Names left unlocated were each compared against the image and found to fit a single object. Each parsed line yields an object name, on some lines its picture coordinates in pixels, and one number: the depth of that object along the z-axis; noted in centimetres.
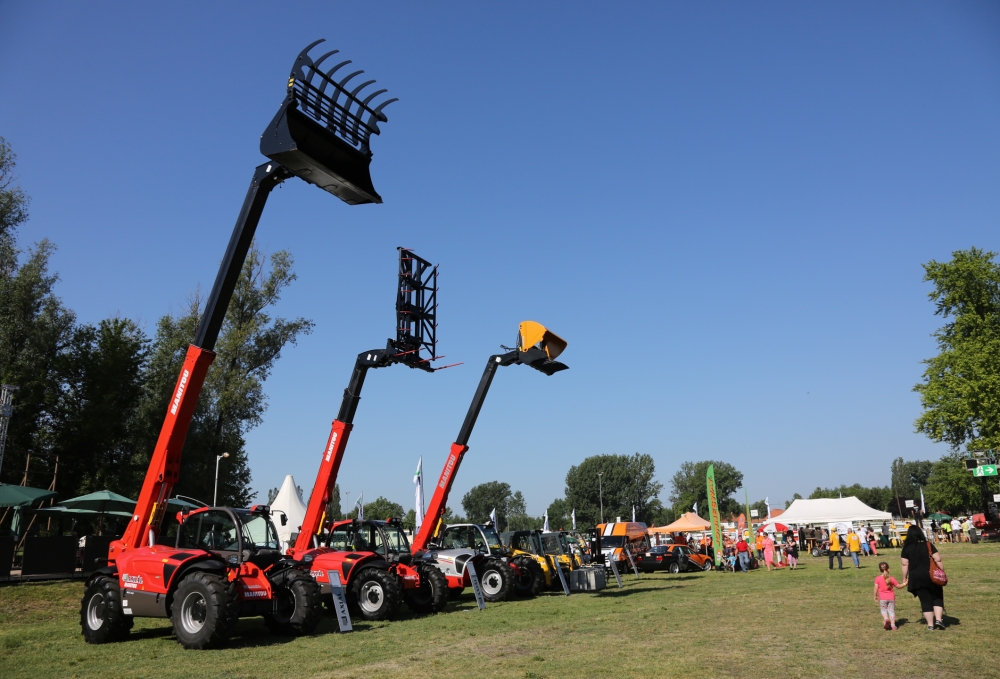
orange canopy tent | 5175
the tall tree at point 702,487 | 11906
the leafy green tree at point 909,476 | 13250
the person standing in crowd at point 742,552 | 2934
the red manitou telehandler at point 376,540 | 1410
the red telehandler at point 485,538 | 1766
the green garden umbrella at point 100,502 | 2466
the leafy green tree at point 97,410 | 3544
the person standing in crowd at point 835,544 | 2732
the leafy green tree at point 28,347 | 3375
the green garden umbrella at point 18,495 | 2308
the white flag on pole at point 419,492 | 2707
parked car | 3127
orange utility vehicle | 2877
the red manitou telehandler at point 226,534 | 1056
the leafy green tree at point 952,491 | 8978
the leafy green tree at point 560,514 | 11626
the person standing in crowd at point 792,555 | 2991
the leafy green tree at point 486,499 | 13275
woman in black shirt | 1040
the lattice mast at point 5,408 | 2323
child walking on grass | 1075
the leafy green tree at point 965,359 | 3641
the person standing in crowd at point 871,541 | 3758
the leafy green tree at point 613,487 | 11069
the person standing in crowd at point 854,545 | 2761
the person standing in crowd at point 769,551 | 2938
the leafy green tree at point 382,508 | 11297
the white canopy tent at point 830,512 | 4331
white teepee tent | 3350
